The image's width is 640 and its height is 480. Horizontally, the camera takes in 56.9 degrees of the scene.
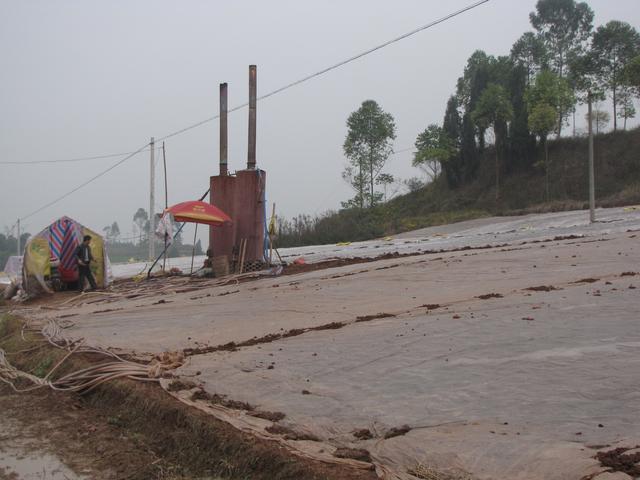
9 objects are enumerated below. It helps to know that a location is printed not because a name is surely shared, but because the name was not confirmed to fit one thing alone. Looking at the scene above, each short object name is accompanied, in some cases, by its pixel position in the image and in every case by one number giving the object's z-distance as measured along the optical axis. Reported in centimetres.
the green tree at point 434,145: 3888
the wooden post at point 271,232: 1304
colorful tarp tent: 1307
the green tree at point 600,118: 3994
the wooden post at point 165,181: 1612
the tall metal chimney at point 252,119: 1362
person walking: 1276
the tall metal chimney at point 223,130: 1446
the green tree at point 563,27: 4244
